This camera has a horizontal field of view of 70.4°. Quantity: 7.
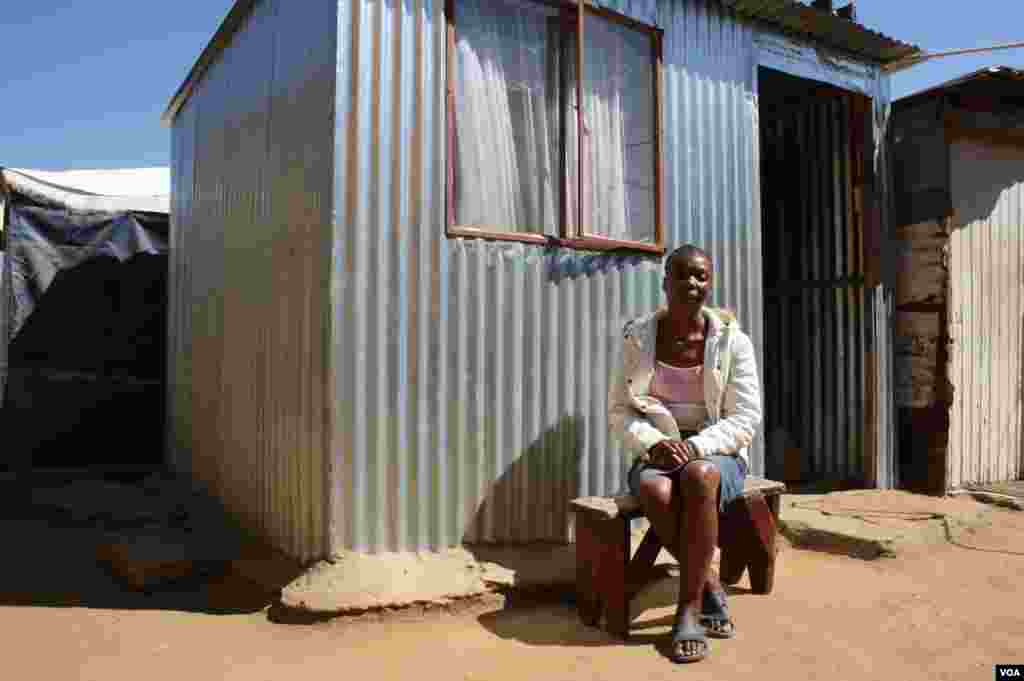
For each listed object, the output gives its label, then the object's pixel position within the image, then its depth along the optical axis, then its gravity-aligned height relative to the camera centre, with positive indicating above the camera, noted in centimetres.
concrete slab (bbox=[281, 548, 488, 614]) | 355 -120
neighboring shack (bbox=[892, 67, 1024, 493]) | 633 +66
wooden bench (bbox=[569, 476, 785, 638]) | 354 -105
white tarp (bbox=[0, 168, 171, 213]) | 794 +200
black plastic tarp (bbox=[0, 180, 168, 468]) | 763 +13
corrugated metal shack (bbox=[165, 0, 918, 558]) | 391 +73
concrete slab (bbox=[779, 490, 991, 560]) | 500 -127
